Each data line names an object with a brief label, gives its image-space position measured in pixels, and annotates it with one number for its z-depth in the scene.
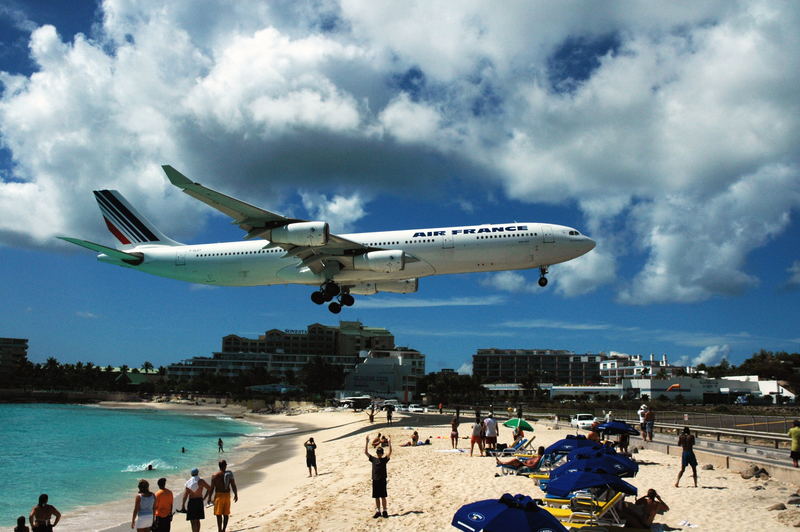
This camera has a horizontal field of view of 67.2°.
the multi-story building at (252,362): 184.25
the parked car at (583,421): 43.30
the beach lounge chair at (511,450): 26.50
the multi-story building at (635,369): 175.21
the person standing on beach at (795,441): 19.95
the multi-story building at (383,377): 113.38
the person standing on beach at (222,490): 16.08
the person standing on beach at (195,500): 14.89
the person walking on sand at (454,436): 32.47
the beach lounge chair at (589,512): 13.30
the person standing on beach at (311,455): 29.25
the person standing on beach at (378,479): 17.08
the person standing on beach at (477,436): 27.80
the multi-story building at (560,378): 195.62
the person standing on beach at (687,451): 18.67
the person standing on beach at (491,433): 27.77
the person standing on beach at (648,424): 30.14
